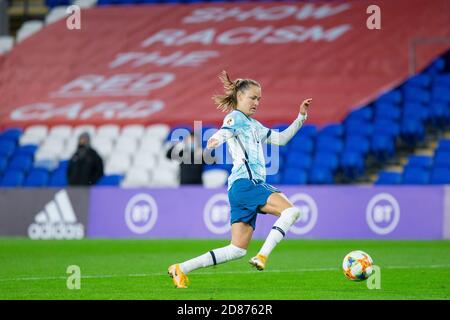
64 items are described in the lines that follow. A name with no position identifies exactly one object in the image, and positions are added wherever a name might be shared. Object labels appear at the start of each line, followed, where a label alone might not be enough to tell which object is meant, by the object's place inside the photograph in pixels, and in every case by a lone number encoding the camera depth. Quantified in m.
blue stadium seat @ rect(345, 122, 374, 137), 22.23
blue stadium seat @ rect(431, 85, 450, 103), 22.67
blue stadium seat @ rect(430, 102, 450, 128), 22.44
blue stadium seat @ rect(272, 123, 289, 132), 21.80
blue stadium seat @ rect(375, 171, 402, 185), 20.40
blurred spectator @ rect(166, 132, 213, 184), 19.42
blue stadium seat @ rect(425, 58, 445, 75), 24.34
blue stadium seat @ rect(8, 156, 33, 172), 23.66
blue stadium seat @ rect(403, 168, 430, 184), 20.33
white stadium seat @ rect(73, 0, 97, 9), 28.30
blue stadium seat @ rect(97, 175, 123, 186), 22.33
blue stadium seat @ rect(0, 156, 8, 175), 23.81
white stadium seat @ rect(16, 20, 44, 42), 28.53
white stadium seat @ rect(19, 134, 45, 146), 24.47
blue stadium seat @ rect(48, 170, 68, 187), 22.83
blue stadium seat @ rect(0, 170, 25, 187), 23.14
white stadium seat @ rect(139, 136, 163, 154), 23.20
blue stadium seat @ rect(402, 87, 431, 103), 22.85
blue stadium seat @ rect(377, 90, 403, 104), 23.16
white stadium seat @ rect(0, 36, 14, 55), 28.27
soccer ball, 10.23
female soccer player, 9.80
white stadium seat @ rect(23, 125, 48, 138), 24.69
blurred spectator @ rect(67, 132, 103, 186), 20.48
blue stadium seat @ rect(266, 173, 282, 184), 20.98
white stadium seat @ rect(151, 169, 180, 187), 22.20
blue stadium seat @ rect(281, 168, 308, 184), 21.03
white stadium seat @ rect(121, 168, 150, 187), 22.28
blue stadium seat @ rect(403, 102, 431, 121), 22.44
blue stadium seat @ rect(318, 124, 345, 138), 22.23
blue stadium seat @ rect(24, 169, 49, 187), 23.02
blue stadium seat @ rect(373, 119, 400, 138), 22.12
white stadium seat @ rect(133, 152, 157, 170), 22.77
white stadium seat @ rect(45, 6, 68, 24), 28.70
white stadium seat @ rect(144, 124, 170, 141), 23.45
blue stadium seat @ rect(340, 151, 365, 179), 21.52
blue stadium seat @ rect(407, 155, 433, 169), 20.73
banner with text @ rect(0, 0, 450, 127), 23.38
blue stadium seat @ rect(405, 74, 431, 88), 23.25
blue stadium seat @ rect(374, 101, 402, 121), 22.66
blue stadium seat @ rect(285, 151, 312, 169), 21.62
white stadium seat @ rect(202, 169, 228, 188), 21.22
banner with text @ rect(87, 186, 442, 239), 18.42
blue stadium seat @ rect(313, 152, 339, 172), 21.45
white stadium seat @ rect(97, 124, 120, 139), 24.12
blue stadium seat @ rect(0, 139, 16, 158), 24.28
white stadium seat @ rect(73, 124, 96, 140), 24.34
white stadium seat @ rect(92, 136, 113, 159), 23.67
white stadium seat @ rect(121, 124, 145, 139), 23.83
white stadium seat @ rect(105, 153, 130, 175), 23.08
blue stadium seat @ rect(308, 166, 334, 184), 21.09
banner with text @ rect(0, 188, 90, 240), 19.92
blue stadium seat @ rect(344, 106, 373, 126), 22.77
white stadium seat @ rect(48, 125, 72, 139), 24.41
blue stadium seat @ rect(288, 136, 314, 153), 22.05
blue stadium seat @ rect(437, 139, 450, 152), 21.19
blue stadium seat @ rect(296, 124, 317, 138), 22.31
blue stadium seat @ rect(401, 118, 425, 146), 22.22
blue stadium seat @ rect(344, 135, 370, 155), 21.81
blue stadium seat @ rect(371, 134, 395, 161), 21.94
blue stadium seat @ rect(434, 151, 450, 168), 20.58
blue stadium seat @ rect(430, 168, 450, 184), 20.09
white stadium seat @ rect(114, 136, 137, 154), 23.50
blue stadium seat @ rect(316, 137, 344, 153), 21.86
